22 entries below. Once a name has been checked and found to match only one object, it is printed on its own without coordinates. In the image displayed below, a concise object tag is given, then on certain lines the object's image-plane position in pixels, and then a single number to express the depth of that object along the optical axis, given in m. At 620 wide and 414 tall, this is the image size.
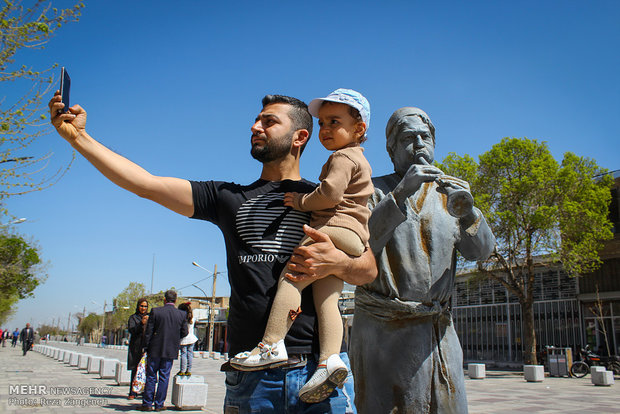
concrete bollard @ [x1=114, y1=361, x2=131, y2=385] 12.28
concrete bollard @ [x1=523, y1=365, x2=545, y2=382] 18.08
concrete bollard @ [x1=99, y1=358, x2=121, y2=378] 13.93
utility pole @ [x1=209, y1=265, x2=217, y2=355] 36.50
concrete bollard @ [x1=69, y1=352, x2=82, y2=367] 19.63
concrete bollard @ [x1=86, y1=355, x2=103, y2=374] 15.98
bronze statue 2.46
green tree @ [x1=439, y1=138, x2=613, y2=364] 21.38
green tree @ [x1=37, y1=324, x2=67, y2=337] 126.25
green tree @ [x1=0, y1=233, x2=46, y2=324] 29.47
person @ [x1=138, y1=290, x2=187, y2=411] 8.16
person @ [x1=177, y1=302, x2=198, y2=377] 10.55
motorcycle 19.85
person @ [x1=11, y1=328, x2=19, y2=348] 50.12
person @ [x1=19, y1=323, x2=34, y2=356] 30.32
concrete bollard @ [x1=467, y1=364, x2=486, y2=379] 18.94
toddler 1.81
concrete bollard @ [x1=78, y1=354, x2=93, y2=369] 17.47
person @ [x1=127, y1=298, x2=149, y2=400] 9.16
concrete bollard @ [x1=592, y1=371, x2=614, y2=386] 16.12
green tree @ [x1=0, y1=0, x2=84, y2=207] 7.39
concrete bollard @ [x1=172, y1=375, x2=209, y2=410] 8.66
